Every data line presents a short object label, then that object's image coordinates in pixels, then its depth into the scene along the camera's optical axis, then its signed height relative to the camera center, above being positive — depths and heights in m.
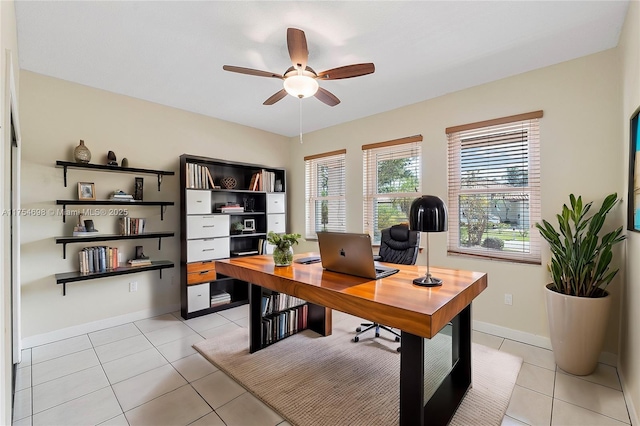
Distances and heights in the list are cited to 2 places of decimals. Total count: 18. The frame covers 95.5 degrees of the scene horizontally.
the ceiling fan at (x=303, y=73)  2.01 +1.02
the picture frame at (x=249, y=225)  4.27 -0.23
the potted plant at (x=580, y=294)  2.15 -0.65
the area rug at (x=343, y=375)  1.81 -1.27
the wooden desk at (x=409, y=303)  1.34 -0.48
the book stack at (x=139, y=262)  3.24 -0.59
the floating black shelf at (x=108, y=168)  2.85 +0.44
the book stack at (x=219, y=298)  3.73 -1.15
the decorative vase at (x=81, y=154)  2.91 +0.56
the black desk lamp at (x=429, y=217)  1.67 -0.04
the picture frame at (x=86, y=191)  2.98 +0.19
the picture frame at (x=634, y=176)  1.84 +0.23
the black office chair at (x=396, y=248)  2.88 -0.39
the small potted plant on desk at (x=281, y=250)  2.28 -0.32
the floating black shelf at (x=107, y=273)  2.78 -0.65
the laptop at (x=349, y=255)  1.80 -0.30
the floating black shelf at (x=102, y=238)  2.82 -0.30
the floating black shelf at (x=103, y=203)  2.86 +0.07
